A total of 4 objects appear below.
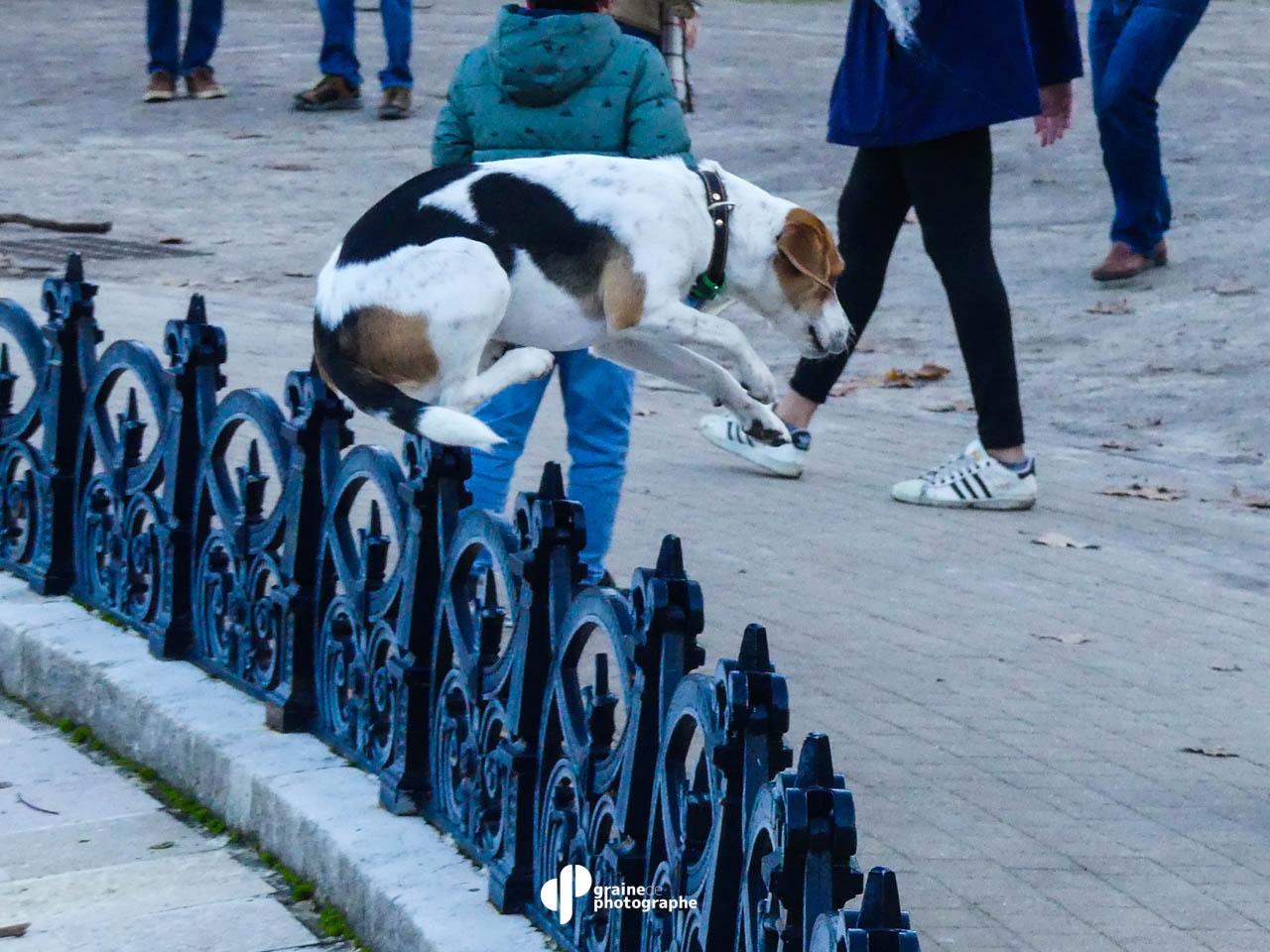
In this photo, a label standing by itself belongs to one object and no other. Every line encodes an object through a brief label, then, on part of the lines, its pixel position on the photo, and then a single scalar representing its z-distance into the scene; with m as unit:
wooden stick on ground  22.61
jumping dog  7.50
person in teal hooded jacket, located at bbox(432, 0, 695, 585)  8.69
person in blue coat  12.07
